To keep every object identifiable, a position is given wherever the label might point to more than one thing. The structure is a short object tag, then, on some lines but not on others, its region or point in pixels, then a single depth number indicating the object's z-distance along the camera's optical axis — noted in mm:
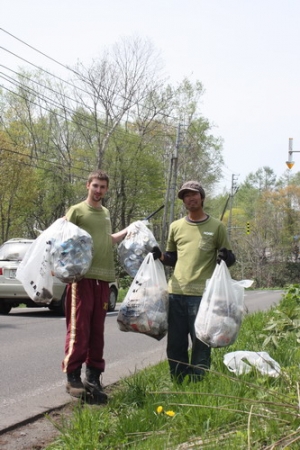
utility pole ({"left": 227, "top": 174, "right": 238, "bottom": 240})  59734
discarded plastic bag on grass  5520
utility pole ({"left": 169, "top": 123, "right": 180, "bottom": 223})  34509
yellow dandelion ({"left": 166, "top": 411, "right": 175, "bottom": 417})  4302
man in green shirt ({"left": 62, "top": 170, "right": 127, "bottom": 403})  5500
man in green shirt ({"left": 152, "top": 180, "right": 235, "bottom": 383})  5551
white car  14430
